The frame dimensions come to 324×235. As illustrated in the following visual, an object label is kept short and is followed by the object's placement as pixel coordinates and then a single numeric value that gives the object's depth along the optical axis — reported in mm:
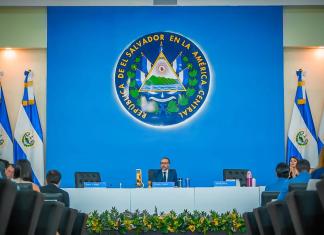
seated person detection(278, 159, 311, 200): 8567
